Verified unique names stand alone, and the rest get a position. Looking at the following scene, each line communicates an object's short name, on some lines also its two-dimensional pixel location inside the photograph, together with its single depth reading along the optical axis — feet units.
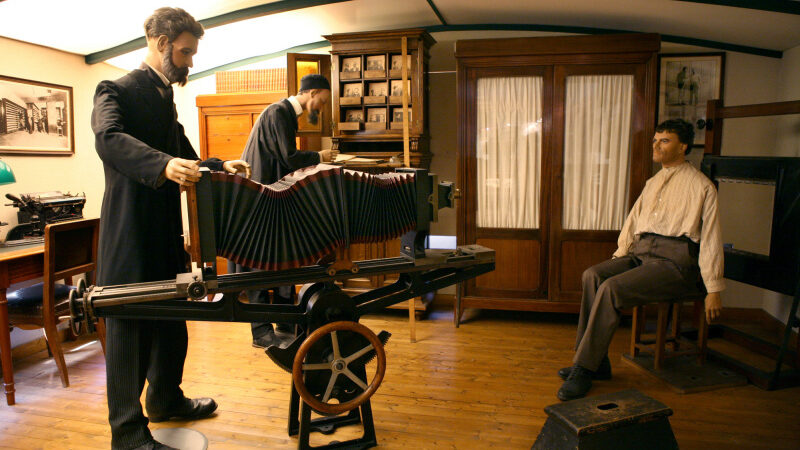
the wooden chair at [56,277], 10.78
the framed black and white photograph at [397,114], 14.68
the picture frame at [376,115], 14.75
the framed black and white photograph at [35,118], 13.10
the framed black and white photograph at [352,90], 14.82
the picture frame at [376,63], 14.55
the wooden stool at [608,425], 6.80
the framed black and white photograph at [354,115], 14.97
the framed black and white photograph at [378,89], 14.65
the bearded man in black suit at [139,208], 7.72
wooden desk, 10.21
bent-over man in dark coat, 11.97
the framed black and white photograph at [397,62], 14.55
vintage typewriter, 12.62
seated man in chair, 10.36
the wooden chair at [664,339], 11.06
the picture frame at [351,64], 14.72
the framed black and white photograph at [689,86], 14.84
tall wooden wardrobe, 13.47
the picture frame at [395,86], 14.64
